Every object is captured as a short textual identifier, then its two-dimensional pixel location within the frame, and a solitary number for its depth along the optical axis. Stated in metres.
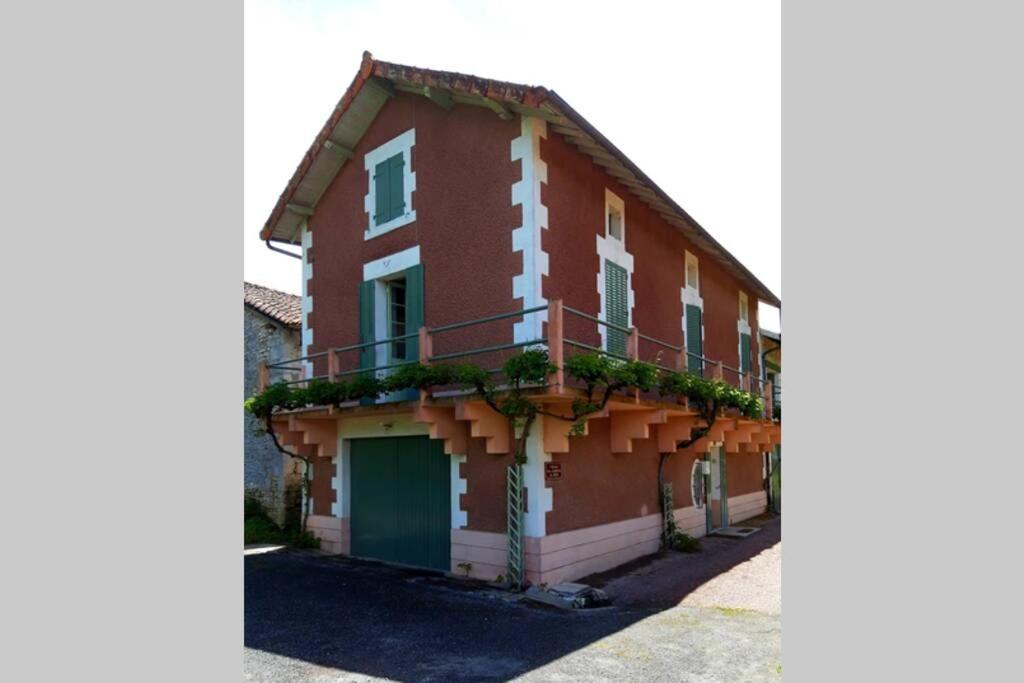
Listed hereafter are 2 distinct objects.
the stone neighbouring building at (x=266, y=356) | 16.75
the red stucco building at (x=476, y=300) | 10.34
